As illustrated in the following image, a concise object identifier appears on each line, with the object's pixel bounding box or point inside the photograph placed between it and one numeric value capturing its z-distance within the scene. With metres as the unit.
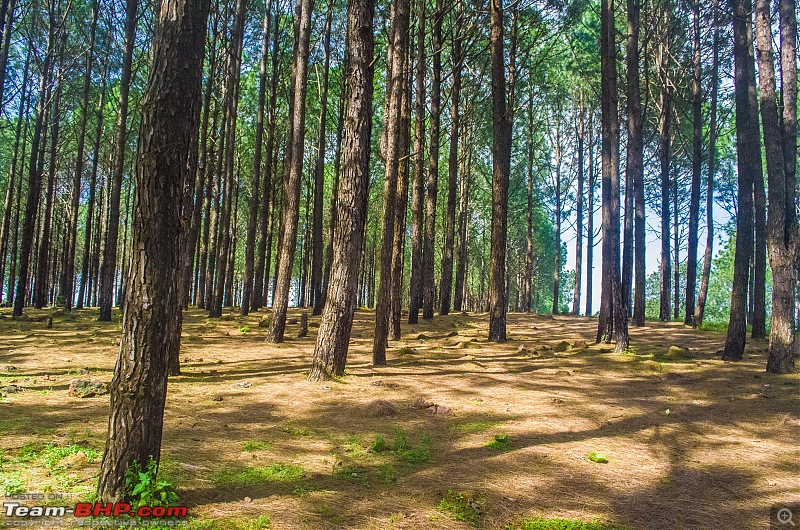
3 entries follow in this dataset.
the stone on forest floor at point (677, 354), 9.76
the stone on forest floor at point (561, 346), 10.99
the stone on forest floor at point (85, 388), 5.52
